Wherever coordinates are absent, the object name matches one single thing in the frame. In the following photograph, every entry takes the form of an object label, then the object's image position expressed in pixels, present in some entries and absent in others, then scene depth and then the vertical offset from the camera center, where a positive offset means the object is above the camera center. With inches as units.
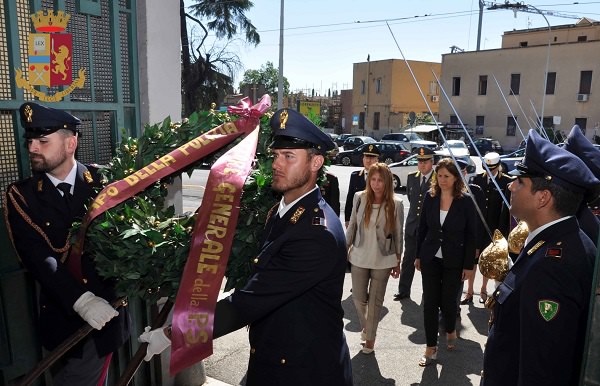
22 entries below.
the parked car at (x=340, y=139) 1265.6 -53.5
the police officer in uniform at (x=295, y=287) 81.0 -28.7
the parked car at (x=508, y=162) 507.6 -43.0
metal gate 116.7 +3.8
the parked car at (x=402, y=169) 649.0 -66.2
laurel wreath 87.0 -22.8
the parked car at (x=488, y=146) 1241.8 -62.2
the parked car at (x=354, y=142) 1088.6 -51.9
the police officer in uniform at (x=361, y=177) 244.4 -29.9
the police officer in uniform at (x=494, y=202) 249.9 -41.4
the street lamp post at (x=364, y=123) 1972.2 -16.0
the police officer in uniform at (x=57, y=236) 104.5 -27.7
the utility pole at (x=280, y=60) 794.8 +98.5
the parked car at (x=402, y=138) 1106.5 -41.9
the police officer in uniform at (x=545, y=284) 78.8 -27.2
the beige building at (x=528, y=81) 1365.7 +125.0
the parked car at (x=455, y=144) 737.9 -36.0
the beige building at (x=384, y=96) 1855.3 +93.3
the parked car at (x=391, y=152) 844.0 -58.0
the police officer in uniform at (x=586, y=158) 105.2 -7.5
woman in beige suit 185.5 -49.1
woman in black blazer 177.5 -47.2
